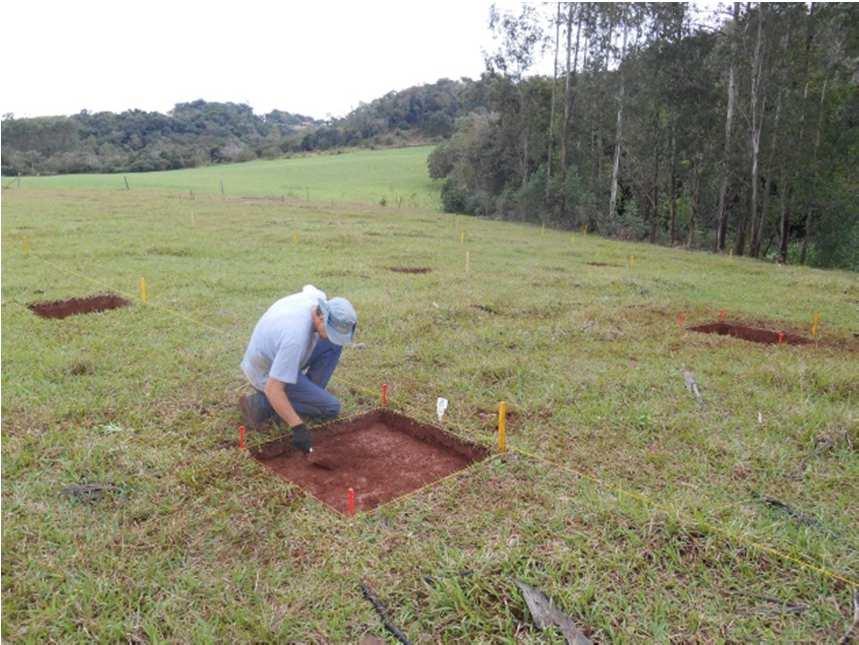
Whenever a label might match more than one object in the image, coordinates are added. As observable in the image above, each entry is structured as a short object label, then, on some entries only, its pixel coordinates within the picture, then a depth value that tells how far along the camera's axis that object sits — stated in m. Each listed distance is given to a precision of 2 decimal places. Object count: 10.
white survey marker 4.37
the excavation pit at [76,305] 7.14
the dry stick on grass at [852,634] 2.42
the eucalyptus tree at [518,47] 24.62
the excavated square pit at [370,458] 3.57
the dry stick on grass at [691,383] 4.99
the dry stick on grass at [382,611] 2.41
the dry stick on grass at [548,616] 2.42
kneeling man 3.71
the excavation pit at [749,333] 7.04
